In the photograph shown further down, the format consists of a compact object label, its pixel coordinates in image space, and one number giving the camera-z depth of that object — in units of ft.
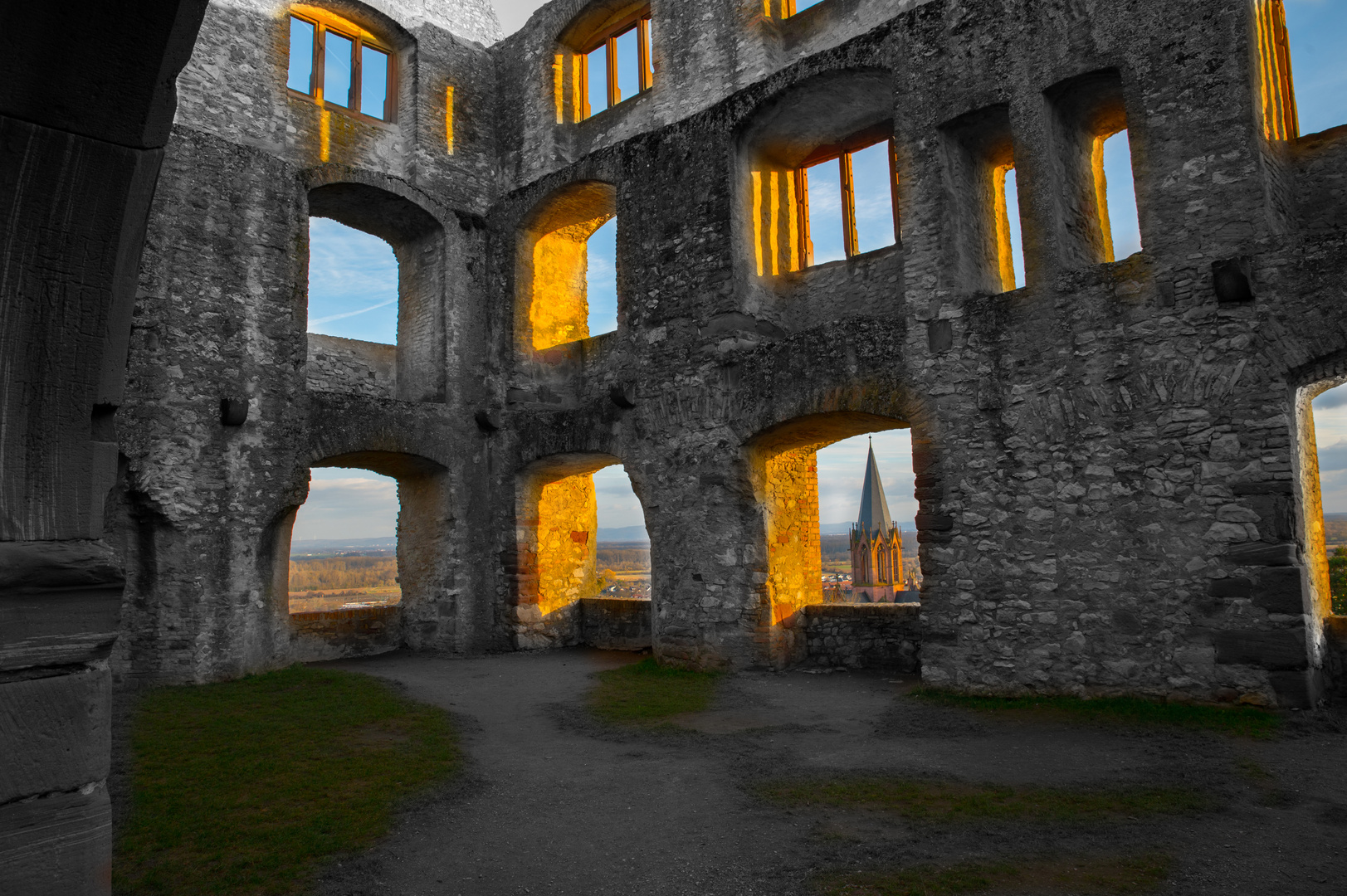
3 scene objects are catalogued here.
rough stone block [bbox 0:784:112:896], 7.05
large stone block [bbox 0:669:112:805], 7.15
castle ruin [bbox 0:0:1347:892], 7.97
